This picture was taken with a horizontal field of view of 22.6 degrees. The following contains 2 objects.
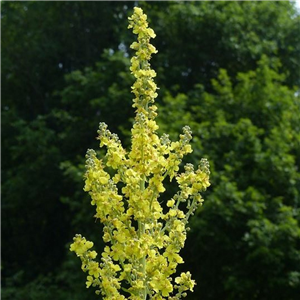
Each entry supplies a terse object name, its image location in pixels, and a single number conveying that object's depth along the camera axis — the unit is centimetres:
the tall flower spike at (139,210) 408
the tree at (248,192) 1093
